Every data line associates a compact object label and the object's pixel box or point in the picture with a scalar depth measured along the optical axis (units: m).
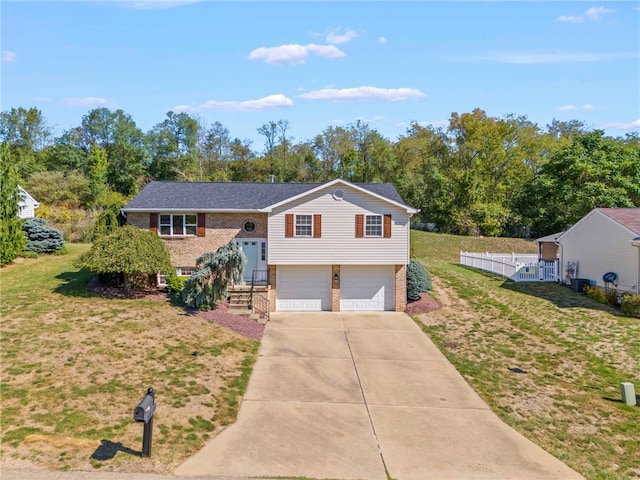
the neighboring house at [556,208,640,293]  21.55
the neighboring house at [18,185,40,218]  33.72
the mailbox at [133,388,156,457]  8.66
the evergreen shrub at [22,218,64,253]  27.23
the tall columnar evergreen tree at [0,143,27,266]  24.22
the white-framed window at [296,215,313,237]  21.72
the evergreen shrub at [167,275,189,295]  21.52
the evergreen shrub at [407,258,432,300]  23.14
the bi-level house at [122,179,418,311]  21.67
